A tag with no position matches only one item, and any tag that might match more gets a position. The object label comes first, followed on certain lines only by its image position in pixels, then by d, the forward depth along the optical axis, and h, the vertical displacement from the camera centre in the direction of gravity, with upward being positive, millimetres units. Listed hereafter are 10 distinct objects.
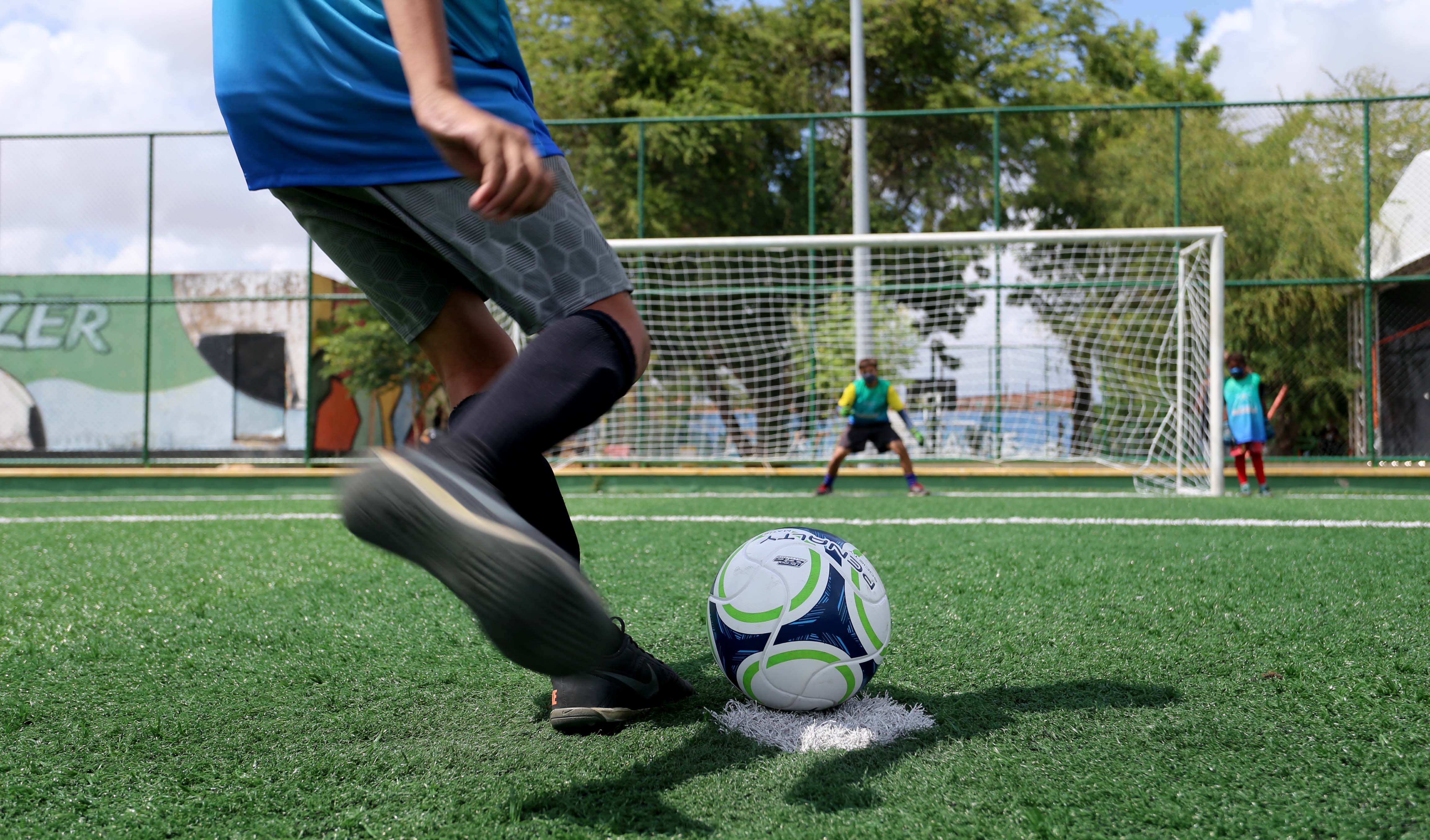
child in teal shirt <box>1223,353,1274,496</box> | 9102 +120
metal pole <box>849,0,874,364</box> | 11297 +3292
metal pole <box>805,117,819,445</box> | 11094 +1074
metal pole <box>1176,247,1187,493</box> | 8922 +802
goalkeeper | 9398 +135
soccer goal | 10594 +975
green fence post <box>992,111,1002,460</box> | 10766 +1391
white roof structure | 10953 +2468
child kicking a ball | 1081 +263
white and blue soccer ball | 1772 -390
